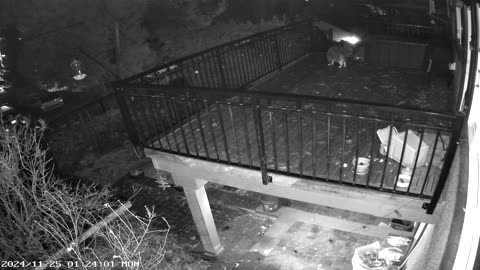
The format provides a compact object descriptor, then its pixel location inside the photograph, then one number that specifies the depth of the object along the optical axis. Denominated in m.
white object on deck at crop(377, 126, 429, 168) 4.14
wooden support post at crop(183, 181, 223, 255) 6.25
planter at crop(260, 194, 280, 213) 8.41
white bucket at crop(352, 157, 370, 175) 4.39
